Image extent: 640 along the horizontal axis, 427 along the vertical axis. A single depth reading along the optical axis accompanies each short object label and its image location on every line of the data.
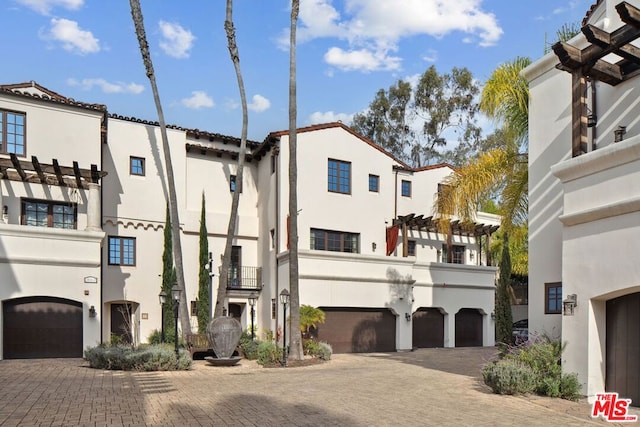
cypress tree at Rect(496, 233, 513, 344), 16.22
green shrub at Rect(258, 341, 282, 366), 17.77
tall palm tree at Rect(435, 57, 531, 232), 15.03
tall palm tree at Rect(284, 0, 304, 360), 18.41
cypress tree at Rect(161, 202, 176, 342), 22.42
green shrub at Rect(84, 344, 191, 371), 15.11
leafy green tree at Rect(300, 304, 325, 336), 20.03
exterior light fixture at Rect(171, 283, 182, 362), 16.75
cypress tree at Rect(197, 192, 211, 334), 22.91
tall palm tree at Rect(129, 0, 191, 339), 20.78
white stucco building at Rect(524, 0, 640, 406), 9.75
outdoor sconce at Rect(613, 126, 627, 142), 11.72
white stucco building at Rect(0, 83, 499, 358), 18.62
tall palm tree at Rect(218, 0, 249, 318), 20.55
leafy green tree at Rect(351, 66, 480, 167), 39.25
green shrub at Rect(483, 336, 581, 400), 10.28
